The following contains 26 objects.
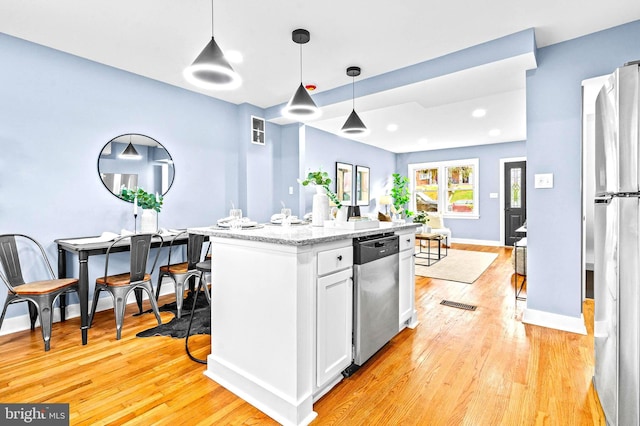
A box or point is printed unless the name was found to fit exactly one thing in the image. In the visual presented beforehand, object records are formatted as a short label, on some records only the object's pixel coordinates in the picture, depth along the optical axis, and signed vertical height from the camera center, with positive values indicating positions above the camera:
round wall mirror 3.39 +0.53
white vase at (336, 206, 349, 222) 2.22 -0.03
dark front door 7.50 +0.27
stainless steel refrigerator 1.35 -0.18
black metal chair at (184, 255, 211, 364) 2.26 -0.62
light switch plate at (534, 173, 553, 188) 2.86 +0.27
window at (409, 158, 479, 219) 8.23 +0.61
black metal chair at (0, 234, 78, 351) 2.41 -0.60
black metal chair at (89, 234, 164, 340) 2.64 -0.60
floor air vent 3.33 -1.04
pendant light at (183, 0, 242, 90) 1.90 +0.89
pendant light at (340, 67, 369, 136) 3.33 +0.91
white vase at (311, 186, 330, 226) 2.48 +0.01
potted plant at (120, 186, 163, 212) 3.43 +0.14
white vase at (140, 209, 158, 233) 3.47 -0.11
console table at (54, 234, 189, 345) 2.55 -0.39
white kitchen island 1.61 -0.59
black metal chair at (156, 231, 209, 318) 3.09 -0.58
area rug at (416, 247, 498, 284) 4.64 -0.96
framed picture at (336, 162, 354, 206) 6.84 +0.63
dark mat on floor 2.73 -1.05
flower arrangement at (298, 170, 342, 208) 2.27 +0.22
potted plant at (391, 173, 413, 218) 7.85 +0.53
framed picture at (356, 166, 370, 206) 7.53 +0.59
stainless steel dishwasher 2.00 -0.58
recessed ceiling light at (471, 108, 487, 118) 5.09 +1.61
